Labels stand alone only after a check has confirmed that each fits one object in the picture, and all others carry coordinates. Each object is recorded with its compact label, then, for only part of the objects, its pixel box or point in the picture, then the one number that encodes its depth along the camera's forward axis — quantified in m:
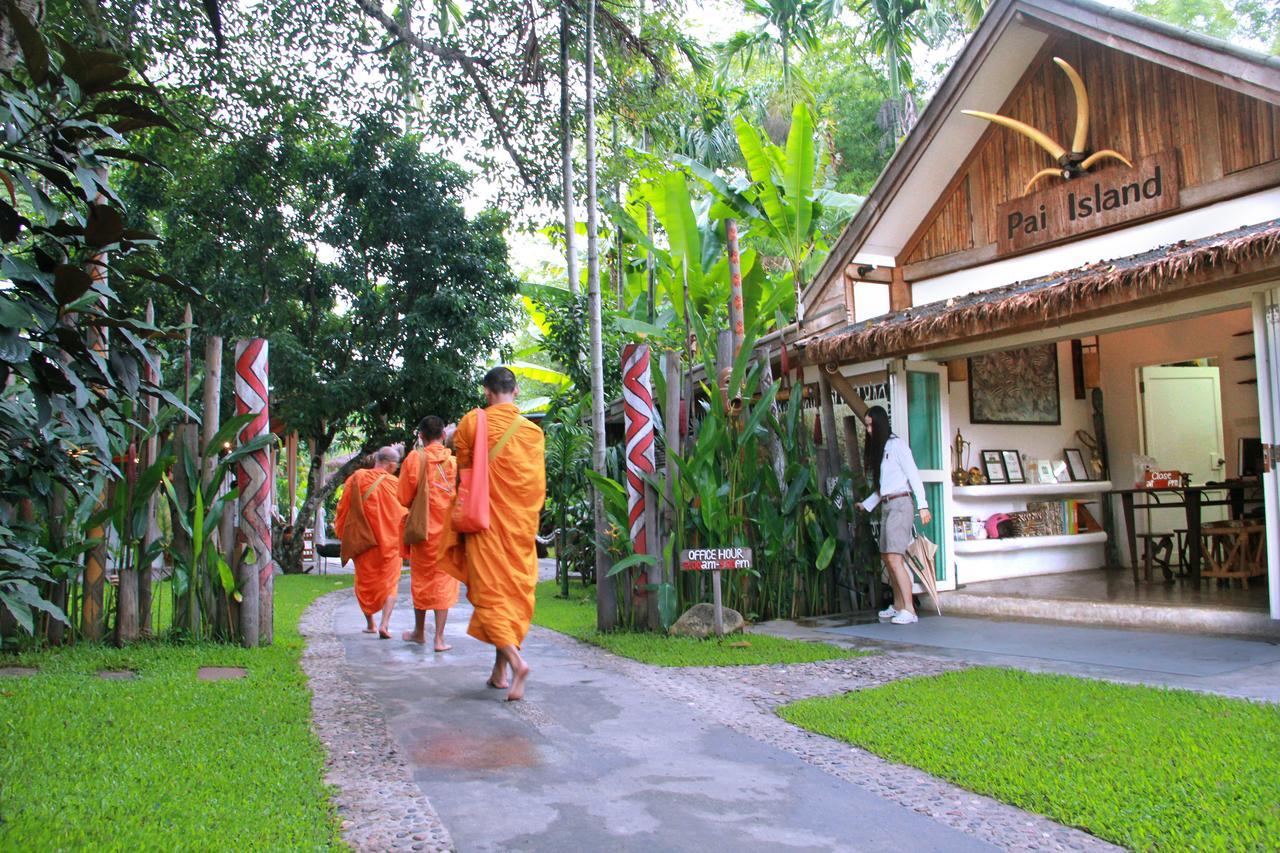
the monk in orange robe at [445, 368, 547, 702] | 5.39
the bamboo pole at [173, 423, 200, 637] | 6.81
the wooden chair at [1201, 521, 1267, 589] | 8.14
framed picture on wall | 10.02
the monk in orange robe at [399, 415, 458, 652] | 7.51
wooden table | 8.21
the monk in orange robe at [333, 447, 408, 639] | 8.23
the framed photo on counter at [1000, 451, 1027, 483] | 10.02
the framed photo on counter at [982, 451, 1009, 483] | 9.87
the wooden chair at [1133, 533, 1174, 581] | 8.98
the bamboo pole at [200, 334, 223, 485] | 6.97
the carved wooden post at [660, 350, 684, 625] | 7.52
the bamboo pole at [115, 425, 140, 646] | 6.64
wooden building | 6.96
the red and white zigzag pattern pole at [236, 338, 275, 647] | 6.96
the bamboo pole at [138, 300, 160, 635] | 6.77
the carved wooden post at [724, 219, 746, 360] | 8.62
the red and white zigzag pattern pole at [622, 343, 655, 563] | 7.50
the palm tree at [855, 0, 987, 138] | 20.20
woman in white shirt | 7.91
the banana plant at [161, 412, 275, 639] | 6.78
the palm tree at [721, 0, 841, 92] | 21.00
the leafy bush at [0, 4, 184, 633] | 2.27
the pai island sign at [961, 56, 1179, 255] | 7.81
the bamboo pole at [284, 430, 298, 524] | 20.58
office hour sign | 6.96
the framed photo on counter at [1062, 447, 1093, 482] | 10.60
